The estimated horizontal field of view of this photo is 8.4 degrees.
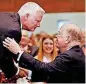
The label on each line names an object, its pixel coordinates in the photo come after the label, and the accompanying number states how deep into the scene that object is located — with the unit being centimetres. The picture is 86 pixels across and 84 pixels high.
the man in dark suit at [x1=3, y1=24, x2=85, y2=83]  518
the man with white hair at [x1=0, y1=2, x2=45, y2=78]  516
